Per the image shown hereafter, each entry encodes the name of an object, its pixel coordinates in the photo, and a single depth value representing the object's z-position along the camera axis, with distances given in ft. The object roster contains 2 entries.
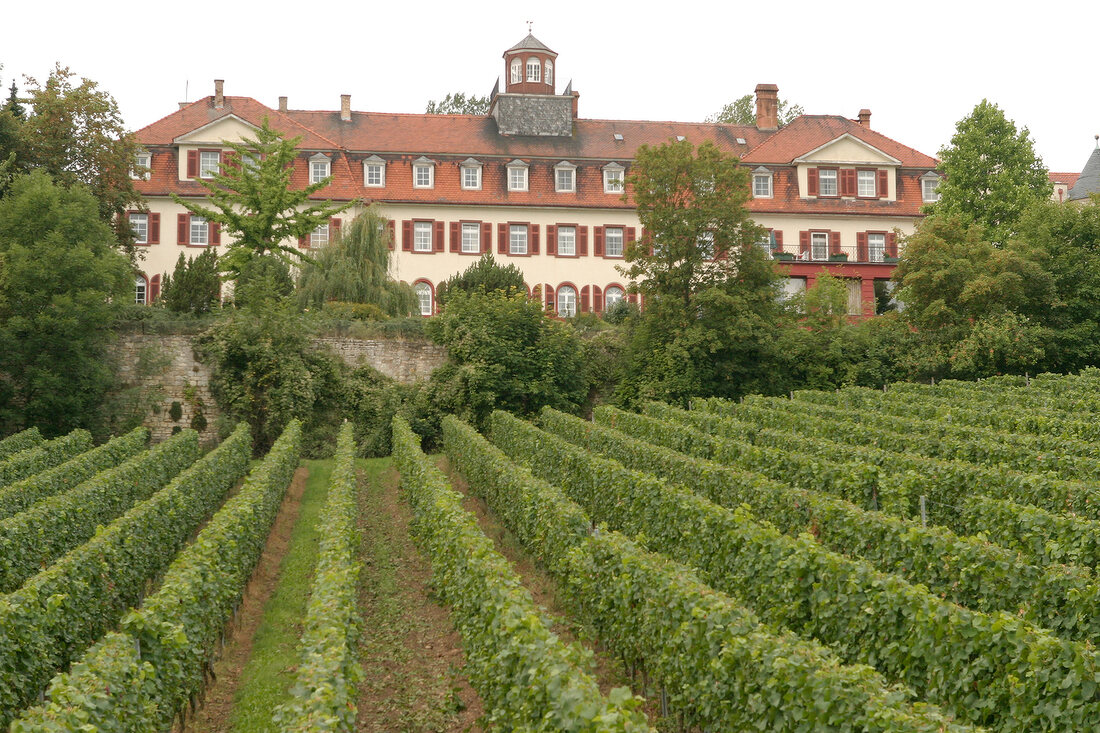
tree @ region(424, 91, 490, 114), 212.64
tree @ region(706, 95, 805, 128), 207.10
